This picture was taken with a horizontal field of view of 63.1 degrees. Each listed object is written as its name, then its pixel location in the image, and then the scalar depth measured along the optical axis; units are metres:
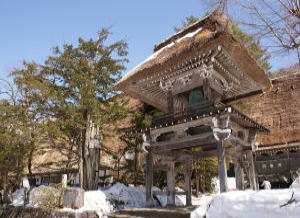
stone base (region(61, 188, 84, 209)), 9.85
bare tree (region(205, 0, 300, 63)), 5.35
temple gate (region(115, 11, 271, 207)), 7.96
